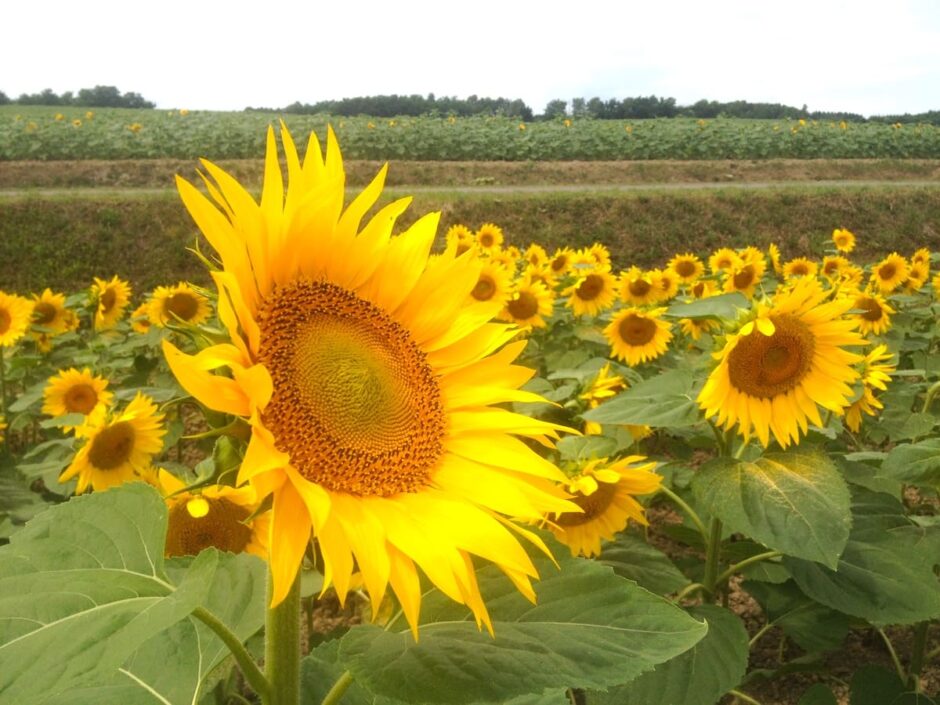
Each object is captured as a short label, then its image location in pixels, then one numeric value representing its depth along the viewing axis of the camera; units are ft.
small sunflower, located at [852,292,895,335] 15.99
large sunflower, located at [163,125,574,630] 2.66
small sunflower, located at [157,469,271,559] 5.73
